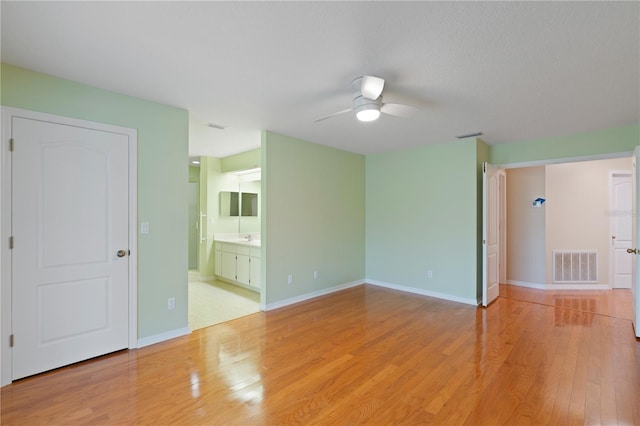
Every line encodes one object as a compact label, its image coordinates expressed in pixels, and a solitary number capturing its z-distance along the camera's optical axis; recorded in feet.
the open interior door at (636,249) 10.75
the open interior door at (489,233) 13.99
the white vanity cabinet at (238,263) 15.89
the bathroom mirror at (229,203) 20.12
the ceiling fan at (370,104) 7.68
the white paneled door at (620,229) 17.39
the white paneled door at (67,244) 7.75
